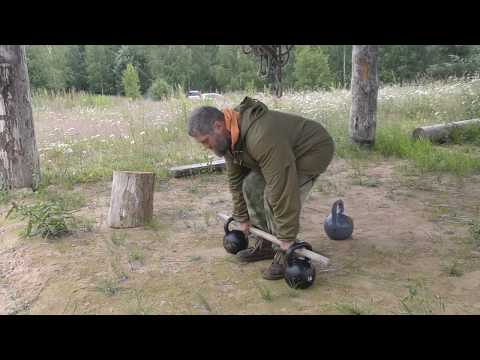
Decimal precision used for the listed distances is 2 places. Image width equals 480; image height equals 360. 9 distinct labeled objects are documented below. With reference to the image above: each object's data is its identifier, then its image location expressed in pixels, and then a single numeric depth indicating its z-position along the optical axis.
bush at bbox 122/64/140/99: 28.06
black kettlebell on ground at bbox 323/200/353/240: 4.59
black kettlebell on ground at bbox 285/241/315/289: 3.56
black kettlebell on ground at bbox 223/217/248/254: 4.32
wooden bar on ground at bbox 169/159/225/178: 7.32
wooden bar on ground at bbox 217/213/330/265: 3.43
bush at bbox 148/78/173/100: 28.45
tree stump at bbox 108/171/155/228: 5.15
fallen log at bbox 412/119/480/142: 9.09
